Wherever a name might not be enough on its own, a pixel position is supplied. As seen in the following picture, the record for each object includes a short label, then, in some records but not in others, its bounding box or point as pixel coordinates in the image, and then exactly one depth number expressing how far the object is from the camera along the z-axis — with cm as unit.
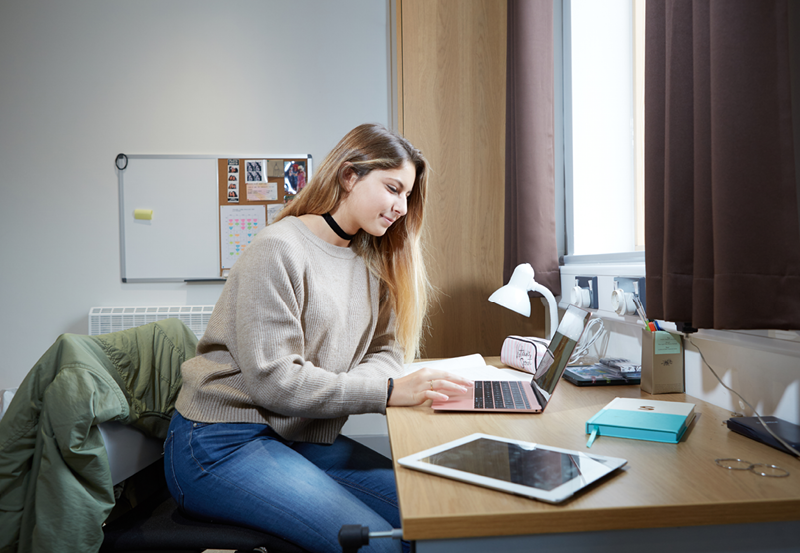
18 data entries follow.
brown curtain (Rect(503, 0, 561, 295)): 181
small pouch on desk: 142
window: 184
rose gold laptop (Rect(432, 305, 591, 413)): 103
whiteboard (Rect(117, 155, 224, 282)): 280
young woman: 96
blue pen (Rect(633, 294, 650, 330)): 123
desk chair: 93
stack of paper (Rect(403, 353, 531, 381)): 138
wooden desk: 58
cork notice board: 283
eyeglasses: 68
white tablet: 63
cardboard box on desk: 112
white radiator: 274
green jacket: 87
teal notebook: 82
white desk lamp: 154
